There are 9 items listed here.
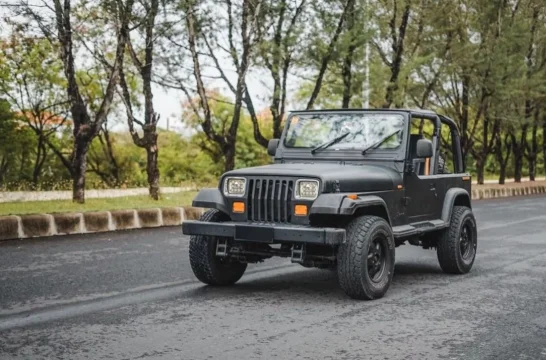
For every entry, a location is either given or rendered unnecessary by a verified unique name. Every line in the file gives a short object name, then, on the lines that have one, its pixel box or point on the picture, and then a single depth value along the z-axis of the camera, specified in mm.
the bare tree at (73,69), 15828
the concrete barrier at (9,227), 11844
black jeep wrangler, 6754
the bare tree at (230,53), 20344
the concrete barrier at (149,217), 14462
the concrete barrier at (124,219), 13930
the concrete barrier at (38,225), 12234
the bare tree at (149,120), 18484
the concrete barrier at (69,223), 12750
